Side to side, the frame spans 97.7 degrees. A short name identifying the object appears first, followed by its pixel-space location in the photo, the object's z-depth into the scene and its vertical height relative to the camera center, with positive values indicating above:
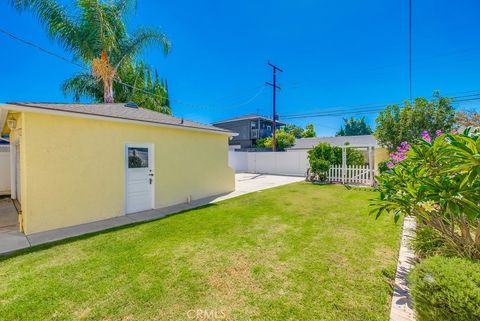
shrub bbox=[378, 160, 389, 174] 10.05 -0.46
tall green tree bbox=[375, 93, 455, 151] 12.12 +2.26
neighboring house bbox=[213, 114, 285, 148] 28.42 +4.20
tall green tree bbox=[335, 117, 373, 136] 43.69 +6.47
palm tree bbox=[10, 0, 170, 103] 9.98 +6.37
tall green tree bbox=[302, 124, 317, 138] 36.47 +4.47
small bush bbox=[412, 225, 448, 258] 3.11 -1.33
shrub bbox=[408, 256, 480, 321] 1.50 -1.02
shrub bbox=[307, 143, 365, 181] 11.77 -0.02
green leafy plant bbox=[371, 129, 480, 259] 1.99 -0.33
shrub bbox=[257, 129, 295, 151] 24.59 +2.00
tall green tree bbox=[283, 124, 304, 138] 39.50 +5.42
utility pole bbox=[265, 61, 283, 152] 17.62 +6.21
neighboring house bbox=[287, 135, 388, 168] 21.70 +1.89
